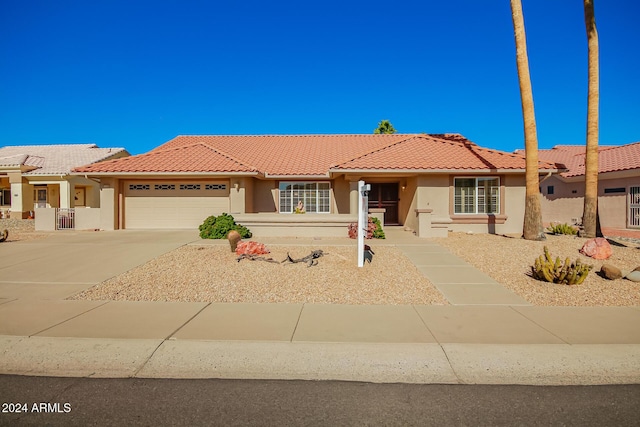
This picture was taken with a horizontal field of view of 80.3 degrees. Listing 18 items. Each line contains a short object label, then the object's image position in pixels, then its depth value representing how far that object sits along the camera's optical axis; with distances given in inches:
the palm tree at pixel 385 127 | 1412.4
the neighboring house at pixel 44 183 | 1080.8
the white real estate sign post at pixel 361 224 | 358.8
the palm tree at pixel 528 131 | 528.4
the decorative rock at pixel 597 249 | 418.9
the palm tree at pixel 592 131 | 541.6
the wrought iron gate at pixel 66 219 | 700.7
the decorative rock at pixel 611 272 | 326.6
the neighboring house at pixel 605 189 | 761.0
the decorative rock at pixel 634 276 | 320.3
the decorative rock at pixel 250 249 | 415.8
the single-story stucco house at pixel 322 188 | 635.5
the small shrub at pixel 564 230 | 600.5
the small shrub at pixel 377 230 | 556.1
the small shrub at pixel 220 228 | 553.6
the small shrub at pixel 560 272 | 309.5
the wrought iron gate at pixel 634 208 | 749.9
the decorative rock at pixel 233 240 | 427.5
